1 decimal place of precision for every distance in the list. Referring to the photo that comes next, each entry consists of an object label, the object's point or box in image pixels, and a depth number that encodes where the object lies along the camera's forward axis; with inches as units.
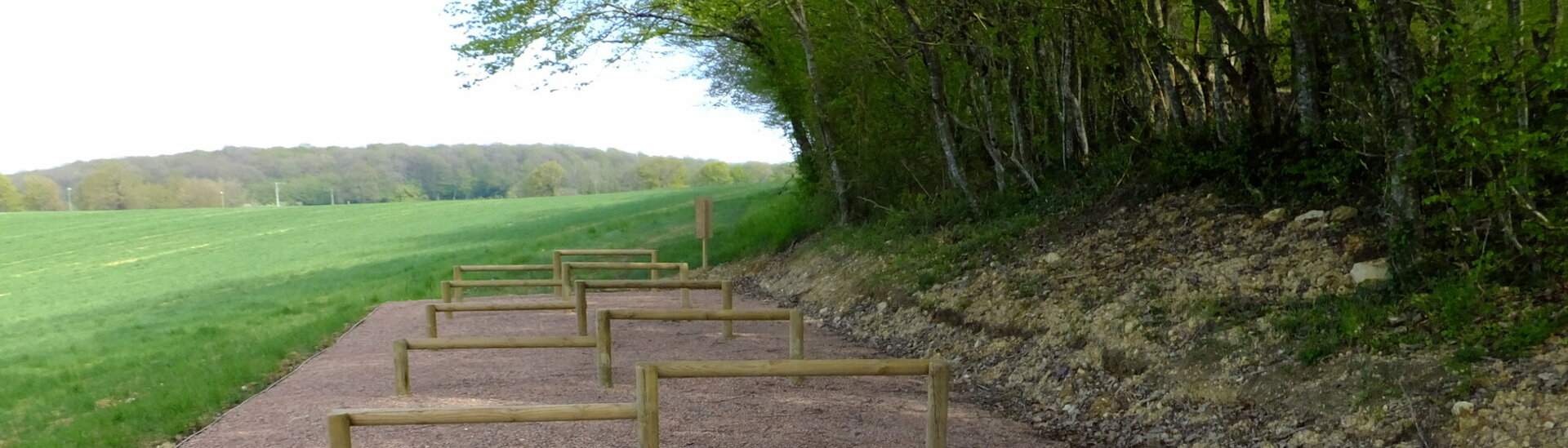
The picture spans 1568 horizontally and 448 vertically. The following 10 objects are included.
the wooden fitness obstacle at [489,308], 401.7
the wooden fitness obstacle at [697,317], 295.0
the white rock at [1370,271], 247.9
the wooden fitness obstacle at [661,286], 390.3
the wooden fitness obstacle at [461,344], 287.3
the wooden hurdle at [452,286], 487.5
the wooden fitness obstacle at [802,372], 193.6
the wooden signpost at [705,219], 567.5
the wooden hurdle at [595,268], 490.0
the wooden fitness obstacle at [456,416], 178.7
